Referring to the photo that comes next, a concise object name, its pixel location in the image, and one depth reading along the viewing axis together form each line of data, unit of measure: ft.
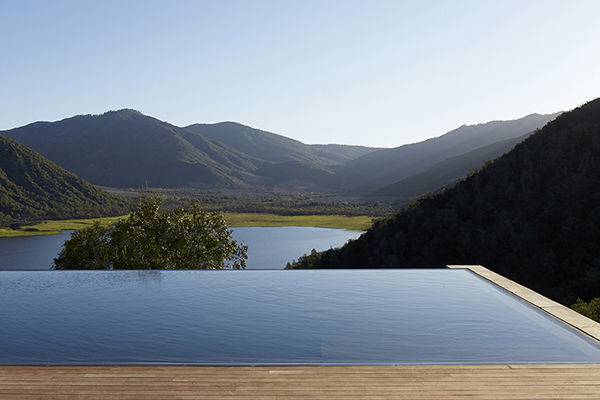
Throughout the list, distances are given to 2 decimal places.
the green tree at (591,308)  23.73
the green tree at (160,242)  37.47
